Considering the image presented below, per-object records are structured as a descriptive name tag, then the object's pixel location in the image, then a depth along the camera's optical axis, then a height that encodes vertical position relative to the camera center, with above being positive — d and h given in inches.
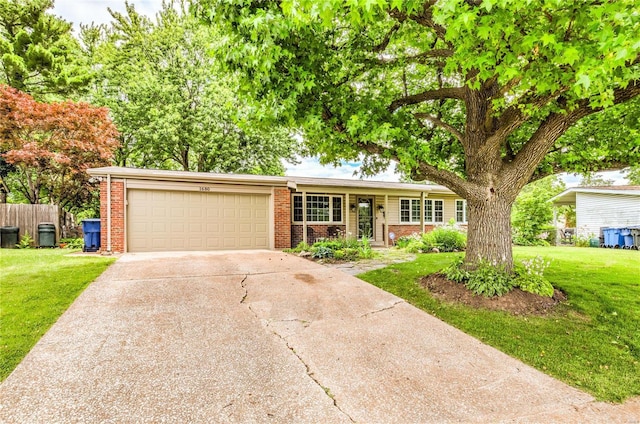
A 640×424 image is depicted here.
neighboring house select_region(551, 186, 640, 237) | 561.9 +11.0
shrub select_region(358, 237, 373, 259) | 354.0 -42.5
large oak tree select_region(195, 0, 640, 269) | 127.3 +72.7
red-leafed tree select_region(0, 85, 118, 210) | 410.9 +107.3
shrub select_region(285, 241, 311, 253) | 369.4 -39.1
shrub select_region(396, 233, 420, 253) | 467.8 -39.4
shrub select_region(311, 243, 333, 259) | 338.9 -40.1
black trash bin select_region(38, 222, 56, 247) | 402.6 -21.2
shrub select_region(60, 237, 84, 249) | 397.8 -32.6
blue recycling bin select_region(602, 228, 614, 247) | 540.4 -42.7
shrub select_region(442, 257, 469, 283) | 209.9 -40.5
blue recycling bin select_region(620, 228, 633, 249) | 511.2 -42.7
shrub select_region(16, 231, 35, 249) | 397.1 -29.7
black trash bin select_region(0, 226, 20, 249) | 390.0 -22.7
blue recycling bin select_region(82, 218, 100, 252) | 354.9 -19.2
